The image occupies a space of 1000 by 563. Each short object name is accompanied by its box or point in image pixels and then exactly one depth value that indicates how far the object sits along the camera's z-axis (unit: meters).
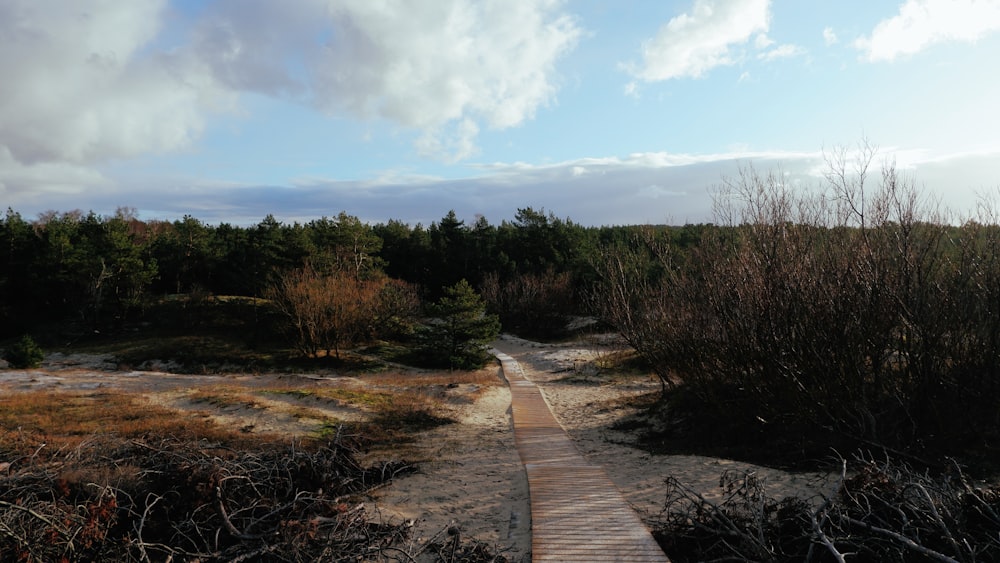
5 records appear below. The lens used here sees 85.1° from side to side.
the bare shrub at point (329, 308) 28.58
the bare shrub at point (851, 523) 5.04
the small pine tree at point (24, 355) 24.36
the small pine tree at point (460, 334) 28.00
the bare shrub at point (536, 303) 40.81
